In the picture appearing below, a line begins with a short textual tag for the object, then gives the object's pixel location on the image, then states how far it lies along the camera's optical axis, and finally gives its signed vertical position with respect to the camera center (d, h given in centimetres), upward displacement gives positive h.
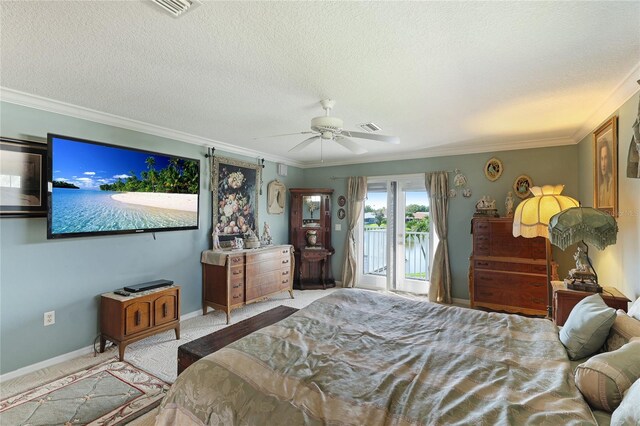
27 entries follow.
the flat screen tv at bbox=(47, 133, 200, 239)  278 +29
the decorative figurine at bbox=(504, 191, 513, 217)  422 +18
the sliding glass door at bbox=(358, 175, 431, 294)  519 -30
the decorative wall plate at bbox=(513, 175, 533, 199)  425 +46
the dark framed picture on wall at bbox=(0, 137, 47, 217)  251 +33
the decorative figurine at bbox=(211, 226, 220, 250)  430 -33
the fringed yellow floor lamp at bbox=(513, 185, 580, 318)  302 +7
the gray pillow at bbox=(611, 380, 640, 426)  93 -65
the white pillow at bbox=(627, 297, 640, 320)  172 -58
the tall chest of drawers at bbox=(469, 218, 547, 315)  379 -73
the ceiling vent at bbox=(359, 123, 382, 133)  342 +108
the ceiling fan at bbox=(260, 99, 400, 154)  246 +76
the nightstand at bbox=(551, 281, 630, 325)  223 -67
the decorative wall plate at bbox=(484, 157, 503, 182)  443 +74
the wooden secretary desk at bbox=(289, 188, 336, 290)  566 -34
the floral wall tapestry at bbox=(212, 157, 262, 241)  441 +31
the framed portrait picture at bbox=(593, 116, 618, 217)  265 +50
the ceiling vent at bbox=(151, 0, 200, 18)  147 +109
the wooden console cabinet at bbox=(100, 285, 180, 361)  291 -106
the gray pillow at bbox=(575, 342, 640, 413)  116 -66
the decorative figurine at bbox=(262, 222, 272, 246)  512 -34
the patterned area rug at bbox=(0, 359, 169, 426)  210 -147
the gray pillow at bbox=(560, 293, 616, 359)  157 -64
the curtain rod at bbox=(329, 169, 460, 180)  521 +79
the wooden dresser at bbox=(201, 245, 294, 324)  396 -89
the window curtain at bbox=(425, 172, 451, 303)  470 -38
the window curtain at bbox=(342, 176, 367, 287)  562 -19
